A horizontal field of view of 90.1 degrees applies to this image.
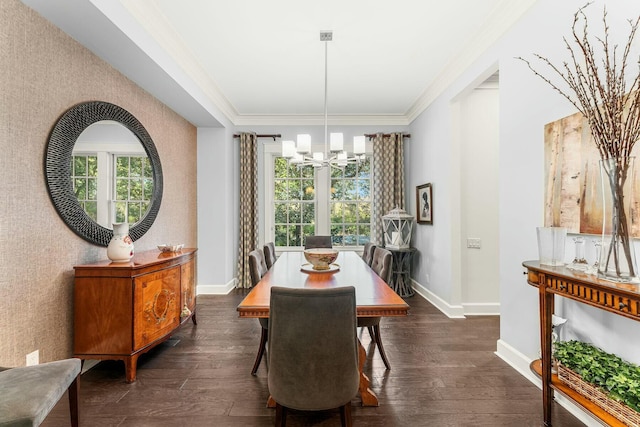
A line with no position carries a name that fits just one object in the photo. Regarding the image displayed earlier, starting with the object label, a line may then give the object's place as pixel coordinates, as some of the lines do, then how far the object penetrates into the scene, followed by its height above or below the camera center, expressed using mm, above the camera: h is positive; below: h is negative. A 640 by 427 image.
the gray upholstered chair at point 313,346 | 1477 -609
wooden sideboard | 2338 -685
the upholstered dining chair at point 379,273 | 2367 -494
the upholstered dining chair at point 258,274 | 2482 -489
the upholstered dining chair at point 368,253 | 3457 -393
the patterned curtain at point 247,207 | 5168 +187
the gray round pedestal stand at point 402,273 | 4625 -802
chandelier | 2932 +652
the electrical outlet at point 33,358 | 2049 -895
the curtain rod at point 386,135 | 5215 +1355
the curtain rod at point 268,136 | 5250 +1364
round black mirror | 2246 +413
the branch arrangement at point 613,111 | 1450 +500
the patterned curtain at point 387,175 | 5148 +697
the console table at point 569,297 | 1306 -376
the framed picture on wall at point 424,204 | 4391 +194
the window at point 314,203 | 5469 +262
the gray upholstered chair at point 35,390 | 1253 -738
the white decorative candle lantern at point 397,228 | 4816 -165
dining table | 1784 -469
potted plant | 1406 -748
